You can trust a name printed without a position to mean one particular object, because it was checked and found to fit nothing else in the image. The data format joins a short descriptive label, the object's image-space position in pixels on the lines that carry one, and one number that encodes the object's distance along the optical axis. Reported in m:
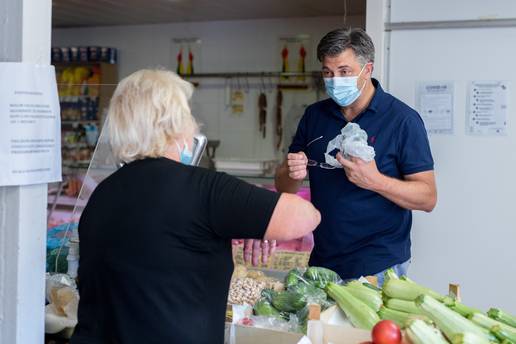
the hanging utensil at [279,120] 7.26
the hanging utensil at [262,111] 7.35
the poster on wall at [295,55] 7.12
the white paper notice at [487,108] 3.66
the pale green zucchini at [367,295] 2.07
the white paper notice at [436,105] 3.77
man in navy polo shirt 2.78
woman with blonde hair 1.64
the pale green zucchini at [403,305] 1.96
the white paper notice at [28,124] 1.96
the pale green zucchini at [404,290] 2.01
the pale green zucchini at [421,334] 1.59
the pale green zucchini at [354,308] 1.97
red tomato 1.57
